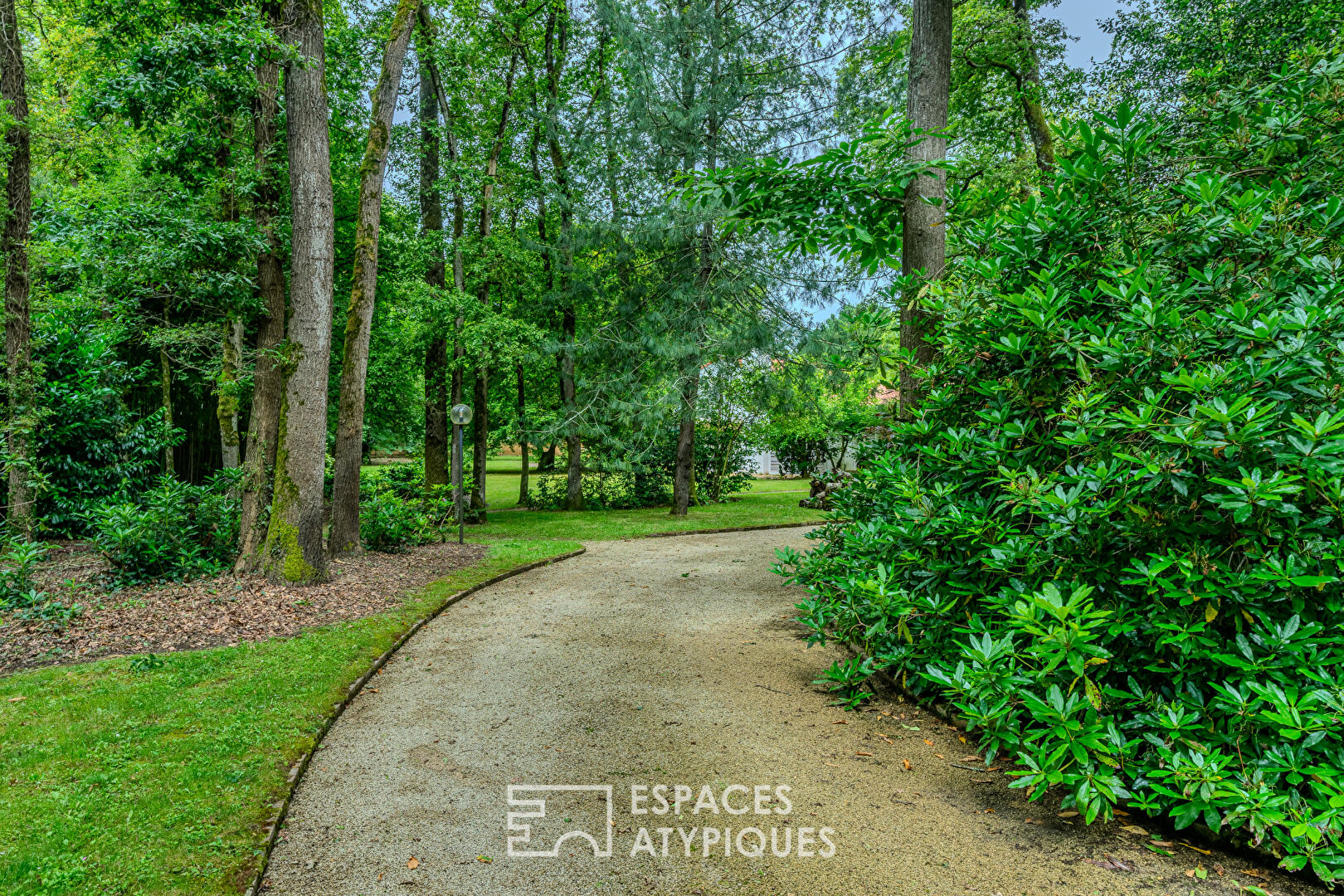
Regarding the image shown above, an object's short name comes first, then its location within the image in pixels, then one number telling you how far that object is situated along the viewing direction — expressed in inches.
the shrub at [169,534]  247.9
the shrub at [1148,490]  90.0
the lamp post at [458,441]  410.9
